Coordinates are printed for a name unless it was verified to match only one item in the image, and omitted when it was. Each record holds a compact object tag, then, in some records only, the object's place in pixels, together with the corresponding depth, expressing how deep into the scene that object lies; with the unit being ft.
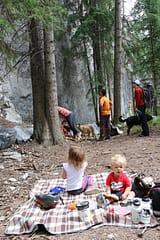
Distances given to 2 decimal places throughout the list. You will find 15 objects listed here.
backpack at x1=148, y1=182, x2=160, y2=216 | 10.59
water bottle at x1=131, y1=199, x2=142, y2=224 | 10.05
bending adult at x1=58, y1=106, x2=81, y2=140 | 31.24
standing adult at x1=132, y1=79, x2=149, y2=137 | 25.95
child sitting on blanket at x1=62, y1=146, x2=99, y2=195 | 13.48
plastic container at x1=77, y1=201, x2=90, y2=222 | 10.50
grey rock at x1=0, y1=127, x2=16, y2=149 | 25.26
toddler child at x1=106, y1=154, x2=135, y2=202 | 12.30
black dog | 27.92
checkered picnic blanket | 10.19
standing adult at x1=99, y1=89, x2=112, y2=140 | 29.73
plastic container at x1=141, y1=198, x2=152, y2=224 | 10.03
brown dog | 36.04
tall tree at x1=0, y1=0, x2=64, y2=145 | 25.31
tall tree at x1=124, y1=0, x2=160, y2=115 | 35.70
